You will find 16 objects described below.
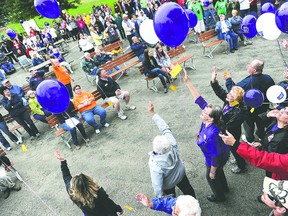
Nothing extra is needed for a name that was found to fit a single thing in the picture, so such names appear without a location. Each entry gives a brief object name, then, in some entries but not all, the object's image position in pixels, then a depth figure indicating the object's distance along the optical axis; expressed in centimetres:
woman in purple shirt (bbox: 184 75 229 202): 333
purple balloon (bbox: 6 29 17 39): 1768
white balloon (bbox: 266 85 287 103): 410
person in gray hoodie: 318
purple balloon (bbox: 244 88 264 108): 392
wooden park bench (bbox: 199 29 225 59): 975
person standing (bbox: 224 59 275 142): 458
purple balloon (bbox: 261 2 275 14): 780
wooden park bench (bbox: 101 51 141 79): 1003
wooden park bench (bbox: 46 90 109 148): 688
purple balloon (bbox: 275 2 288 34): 436
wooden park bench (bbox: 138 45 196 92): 854
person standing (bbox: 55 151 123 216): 296
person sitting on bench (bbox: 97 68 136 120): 741
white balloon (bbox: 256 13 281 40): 540
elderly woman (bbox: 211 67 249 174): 386
